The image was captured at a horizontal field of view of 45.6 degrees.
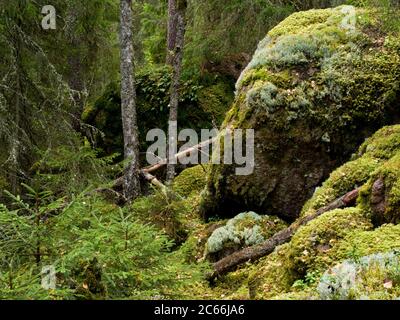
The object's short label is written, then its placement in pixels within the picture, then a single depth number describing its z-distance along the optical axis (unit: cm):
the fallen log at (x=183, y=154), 1361
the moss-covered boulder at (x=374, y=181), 546
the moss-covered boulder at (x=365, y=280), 373
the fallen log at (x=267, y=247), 677
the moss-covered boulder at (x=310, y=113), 860
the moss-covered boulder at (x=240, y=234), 825
